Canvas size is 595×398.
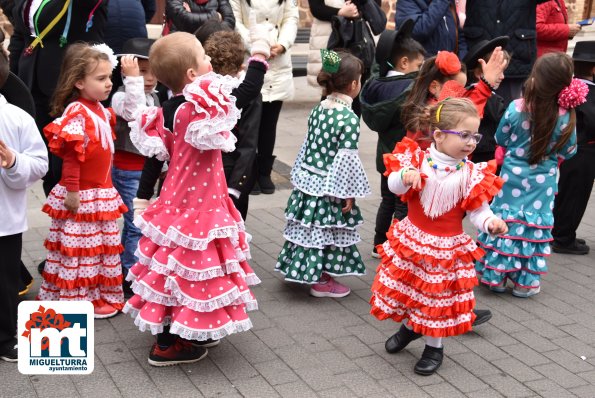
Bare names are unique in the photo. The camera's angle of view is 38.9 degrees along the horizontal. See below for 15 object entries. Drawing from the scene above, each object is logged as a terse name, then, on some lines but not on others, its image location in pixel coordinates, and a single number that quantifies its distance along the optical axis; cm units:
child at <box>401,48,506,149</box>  489
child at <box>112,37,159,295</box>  514
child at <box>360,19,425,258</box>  554
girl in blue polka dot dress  538
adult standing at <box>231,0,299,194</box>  775
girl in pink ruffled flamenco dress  411
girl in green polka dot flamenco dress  519
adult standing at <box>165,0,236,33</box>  766
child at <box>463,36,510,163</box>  575
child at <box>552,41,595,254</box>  632
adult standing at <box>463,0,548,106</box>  741
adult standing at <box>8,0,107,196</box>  570
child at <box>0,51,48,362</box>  418
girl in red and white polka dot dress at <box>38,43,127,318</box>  467
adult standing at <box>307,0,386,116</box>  796
